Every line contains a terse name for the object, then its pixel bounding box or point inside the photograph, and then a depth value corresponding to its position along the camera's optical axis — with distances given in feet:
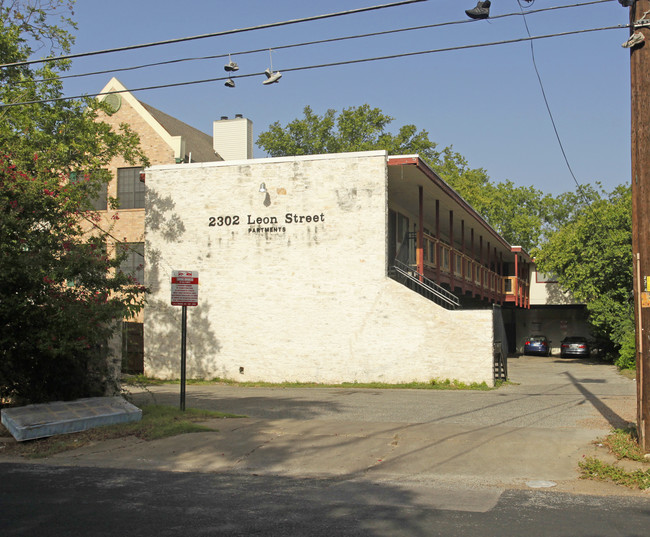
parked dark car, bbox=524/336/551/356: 154.71
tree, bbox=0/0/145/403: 36.32
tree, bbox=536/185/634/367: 103.91
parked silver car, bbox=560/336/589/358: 141.69
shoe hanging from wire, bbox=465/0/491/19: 33.63
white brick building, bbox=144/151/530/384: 62.34
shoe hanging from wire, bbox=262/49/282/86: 41.60
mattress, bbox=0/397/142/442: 33.68
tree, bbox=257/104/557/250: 164.55
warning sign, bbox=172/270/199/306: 40.45
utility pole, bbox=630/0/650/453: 28.91
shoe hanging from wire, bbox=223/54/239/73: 41.28
